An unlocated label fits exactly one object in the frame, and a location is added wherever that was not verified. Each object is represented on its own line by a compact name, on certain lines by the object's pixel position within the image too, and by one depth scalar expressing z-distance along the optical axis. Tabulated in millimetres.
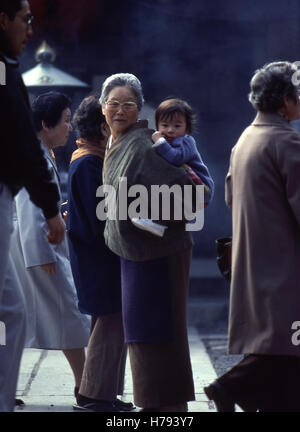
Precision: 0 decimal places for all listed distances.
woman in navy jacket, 9444
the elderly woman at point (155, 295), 8035
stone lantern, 17147
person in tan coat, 7889
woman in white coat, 10109
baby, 8082
